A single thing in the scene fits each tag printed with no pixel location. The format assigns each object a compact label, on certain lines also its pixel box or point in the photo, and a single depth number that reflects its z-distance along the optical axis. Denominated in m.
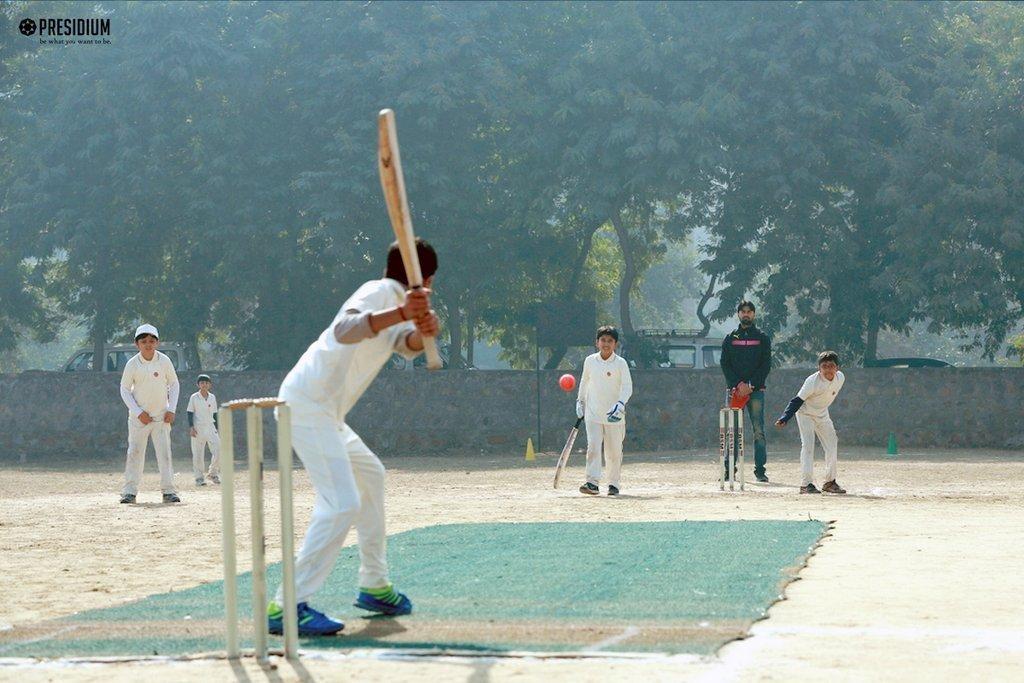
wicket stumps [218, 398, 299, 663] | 6.43
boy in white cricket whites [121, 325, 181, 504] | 17.45
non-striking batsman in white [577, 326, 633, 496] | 17.44
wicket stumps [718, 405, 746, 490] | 17.89
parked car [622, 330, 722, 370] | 35.31
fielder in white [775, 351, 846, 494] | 16.95
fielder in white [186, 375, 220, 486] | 22.38
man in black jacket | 19.58
